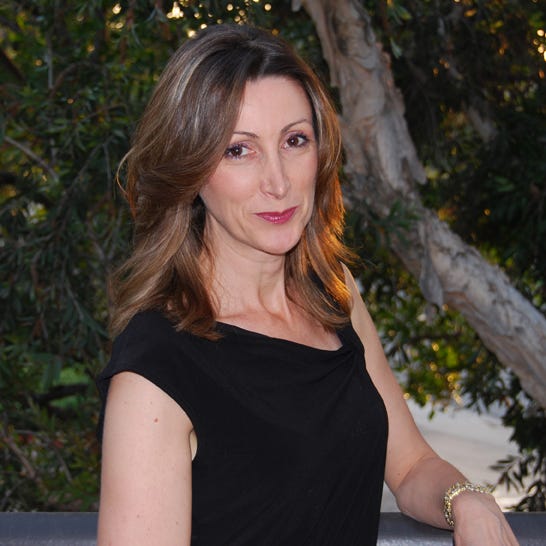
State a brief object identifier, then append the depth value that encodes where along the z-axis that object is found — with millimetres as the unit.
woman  1401
